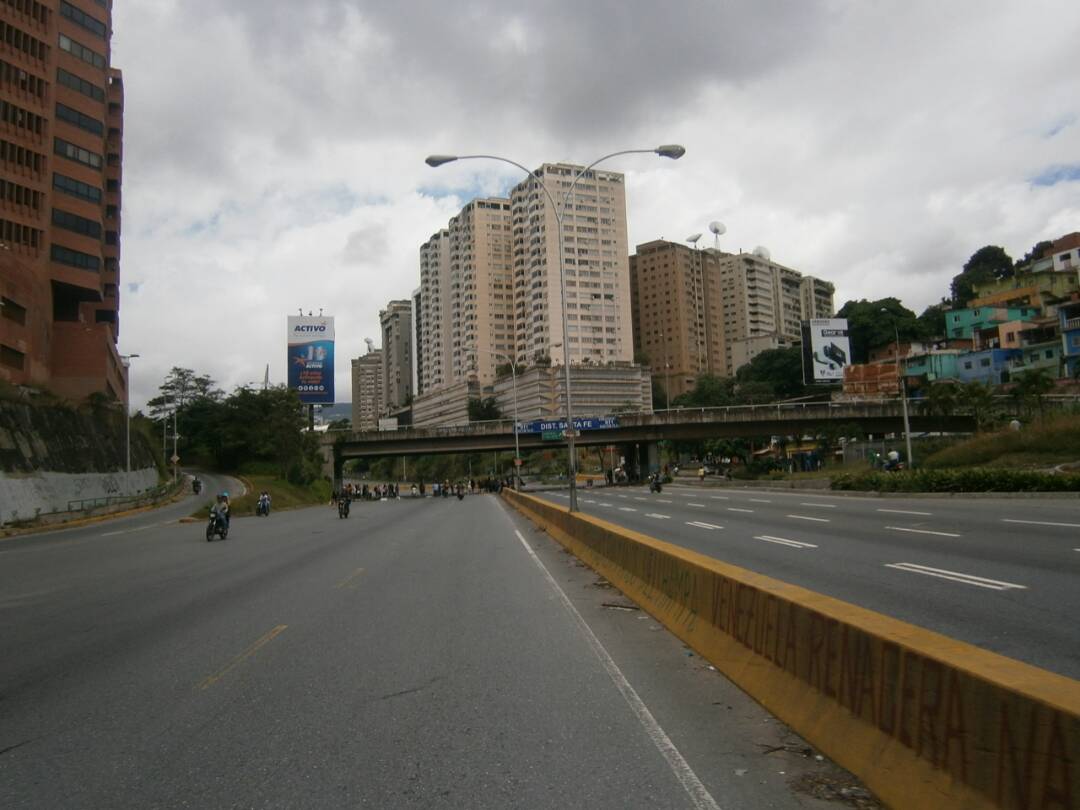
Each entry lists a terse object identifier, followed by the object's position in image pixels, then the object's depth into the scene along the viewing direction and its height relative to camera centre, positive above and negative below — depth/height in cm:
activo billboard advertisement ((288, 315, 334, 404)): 6019 +760
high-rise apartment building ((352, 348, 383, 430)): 17200 +870
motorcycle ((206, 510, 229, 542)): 2458 -174
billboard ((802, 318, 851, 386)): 5659 +673
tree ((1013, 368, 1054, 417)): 4966 +324
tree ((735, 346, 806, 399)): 10806 +1069
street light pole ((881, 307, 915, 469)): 4062 +72
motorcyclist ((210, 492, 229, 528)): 2472 -124
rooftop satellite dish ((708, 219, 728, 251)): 16550 +4476
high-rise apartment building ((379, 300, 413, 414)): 19250 +1655
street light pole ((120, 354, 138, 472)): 5991 +332
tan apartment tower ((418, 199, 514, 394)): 14612 +3045
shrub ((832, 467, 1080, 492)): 2561 -139
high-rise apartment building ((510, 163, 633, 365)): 13112 +2996
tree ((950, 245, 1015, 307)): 10650 +2266
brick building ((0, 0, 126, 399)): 5431 +2011
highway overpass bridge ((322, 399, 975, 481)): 6756 +207
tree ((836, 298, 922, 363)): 10094 +1497
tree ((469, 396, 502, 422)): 12600 +751
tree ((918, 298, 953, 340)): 10262 +1496
